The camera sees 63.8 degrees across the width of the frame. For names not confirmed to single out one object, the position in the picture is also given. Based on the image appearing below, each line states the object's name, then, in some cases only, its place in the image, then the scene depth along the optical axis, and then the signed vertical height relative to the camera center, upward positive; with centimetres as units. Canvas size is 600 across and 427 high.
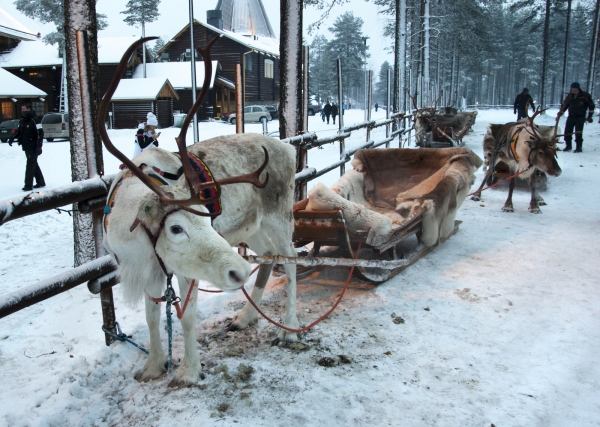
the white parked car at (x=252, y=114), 3236 +79
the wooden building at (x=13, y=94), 2697 +175
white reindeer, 267 -61
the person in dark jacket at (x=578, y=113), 1428 +42
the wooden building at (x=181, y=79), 3166 +309
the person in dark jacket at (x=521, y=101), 1797 +100
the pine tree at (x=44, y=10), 3161 +761
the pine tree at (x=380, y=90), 10257 +807
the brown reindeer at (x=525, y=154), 825 -48
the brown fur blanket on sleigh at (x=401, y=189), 489 -80
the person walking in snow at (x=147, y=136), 816 -18
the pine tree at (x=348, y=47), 6575 +1093
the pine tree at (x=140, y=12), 3862 +921
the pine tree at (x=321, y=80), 6469 +621
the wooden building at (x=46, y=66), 3030 +366
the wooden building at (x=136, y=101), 2748 +136
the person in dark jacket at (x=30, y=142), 1057 -38
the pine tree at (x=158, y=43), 6014 +1032
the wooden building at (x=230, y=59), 3559 +517
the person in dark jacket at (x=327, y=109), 3002 +104
